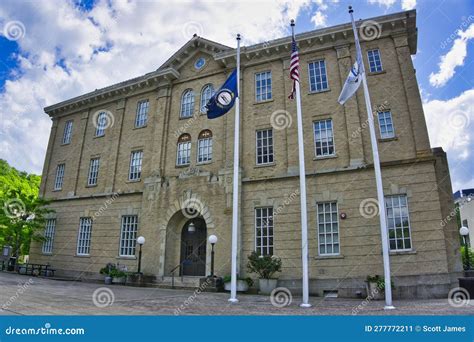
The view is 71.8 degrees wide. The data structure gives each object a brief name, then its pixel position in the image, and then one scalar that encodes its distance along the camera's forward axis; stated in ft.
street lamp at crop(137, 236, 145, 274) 58.54
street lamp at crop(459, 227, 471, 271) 47.52
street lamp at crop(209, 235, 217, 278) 51.34
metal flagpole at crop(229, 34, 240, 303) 34.99
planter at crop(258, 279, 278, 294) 47.83
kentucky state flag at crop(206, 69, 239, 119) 40.93
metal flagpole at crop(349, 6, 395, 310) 30.85
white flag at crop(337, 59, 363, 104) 37.11
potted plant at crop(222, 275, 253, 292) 49.46
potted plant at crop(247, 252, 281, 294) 47.95
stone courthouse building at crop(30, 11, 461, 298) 47.26
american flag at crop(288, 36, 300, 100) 38.09
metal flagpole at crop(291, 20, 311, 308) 32.42
